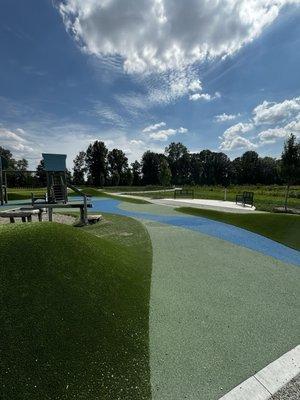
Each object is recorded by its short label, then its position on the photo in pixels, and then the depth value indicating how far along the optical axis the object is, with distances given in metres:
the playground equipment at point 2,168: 13.67
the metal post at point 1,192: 13.59
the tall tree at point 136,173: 84.69
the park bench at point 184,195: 32.18
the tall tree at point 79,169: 84.81
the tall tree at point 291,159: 19.27
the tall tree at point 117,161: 83.25
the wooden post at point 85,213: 13.52
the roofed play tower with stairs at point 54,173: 12.92
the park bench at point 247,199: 22.87
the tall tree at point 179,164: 95.62
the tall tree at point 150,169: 86.50
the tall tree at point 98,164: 76.19
